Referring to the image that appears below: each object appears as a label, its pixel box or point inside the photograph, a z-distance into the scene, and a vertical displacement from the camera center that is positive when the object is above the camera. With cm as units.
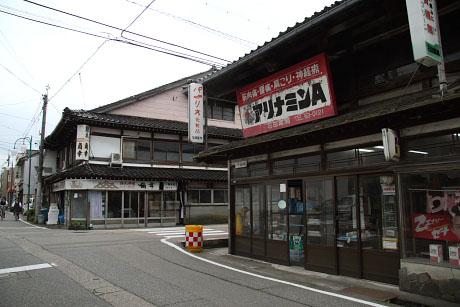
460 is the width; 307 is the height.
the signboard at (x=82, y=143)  2294 +345
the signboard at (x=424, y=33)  594 +269
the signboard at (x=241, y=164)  1186 +99
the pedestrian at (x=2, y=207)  3188 -92
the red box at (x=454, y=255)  663 -124
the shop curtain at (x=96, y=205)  2291 -60
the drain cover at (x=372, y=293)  665 -203
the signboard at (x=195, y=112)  1220 +284
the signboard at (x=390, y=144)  700 +92
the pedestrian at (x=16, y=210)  3083 -112
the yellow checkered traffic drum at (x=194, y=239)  1243 -160
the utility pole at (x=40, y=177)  2648 +146
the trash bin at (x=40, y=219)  2618 -165
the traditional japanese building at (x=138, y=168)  2298 +201
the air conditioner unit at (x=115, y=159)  2417 +247
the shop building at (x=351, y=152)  688 +97
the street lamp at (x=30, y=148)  3602 +505
